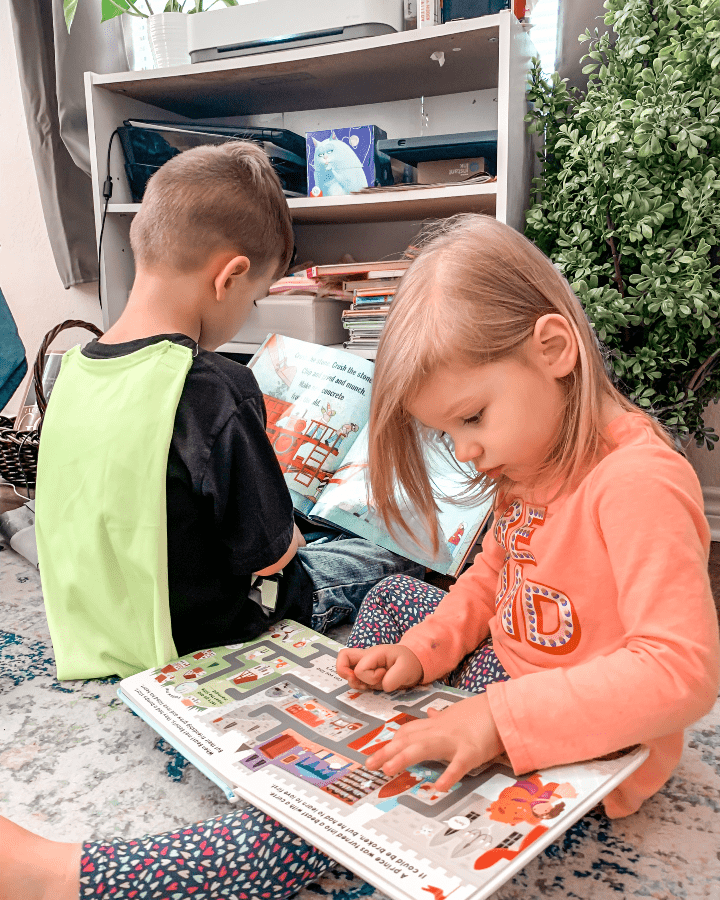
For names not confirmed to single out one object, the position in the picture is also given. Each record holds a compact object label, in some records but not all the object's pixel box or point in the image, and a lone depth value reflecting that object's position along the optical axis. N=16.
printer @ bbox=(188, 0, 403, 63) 1.39
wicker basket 1.55
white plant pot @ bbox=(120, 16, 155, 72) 2.02
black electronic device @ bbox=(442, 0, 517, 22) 1.32
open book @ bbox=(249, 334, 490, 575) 1.20
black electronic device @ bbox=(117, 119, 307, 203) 1.58
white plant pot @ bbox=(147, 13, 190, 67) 1.65
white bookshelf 1.32
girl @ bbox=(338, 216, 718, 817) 0.54
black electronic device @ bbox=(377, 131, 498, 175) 1.35
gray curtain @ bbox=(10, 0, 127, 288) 1.88
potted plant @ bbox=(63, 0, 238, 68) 1.65
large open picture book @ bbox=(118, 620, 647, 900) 0.48
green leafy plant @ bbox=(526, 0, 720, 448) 1.09
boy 0.84
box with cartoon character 1.48
